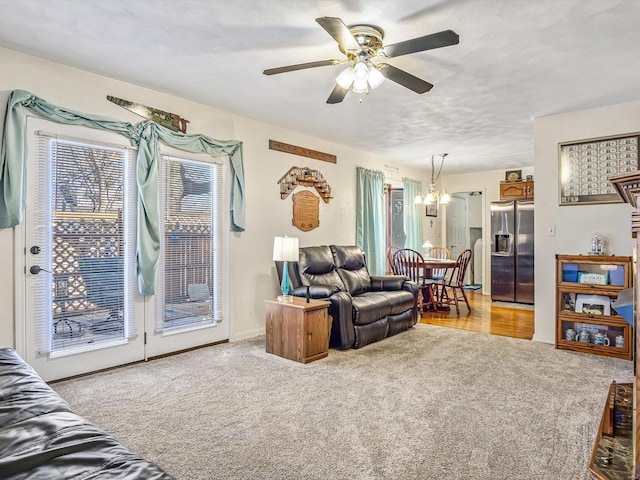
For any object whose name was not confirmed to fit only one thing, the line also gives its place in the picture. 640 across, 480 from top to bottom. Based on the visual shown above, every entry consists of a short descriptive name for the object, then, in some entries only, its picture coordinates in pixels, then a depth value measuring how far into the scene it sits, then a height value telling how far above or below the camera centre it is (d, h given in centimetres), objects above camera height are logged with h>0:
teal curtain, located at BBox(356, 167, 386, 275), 598 +34
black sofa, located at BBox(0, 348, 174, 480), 101 -60
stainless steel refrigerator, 670 -22
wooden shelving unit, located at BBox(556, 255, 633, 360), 369 -66
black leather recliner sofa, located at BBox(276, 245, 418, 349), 388 -61
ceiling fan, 229 +110
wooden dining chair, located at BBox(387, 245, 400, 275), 609 -36
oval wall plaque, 502 +37
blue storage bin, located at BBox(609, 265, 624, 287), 372 -37
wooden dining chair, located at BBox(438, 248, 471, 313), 589 -52
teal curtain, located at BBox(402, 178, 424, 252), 710 +43
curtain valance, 275 +66
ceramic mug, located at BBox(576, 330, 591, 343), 387 -98
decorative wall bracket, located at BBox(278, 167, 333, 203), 488 +75
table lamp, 382 -10
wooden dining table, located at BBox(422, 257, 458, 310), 575 -39
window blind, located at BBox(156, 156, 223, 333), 374 -6
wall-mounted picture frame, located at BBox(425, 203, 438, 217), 800 +59
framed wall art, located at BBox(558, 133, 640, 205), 385 +73
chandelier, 621 +65
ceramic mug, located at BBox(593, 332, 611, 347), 378 -98
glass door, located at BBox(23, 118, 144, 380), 294 -12
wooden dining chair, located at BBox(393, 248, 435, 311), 568 -51
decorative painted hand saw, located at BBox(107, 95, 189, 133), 342 +116
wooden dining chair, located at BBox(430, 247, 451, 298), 596 -54
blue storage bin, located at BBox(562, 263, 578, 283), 396 -35
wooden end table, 350 -82
